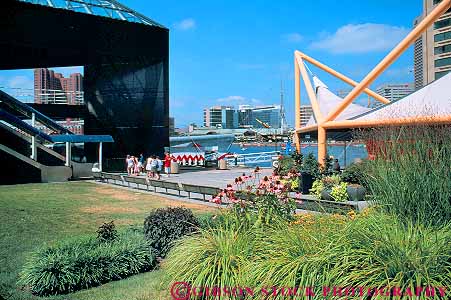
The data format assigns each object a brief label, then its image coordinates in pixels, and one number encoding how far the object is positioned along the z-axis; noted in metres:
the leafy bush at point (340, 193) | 14.78
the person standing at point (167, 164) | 31.88
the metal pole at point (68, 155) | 30.34
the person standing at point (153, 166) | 28.80
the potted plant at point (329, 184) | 14.98
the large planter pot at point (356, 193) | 14.28
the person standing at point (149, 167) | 29.03
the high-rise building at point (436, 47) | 78.75
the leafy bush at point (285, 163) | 19.86
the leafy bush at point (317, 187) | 16.56
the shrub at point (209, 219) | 6.90
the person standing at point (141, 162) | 33.56
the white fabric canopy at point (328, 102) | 31.20
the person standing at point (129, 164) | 33.00
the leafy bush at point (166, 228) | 8.05
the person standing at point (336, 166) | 21.70
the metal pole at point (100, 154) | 32.60
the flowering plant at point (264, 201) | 6.29
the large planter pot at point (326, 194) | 14.83
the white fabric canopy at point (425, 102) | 20.11
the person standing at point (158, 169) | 28.84
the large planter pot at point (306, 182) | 17.66
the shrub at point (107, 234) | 8.14
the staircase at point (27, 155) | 27.50
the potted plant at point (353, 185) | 14.34
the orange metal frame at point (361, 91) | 24.62
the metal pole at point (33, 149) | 29.23
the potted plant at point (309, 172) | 17.72
